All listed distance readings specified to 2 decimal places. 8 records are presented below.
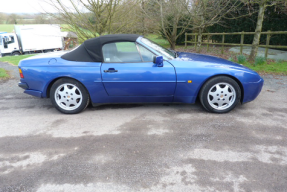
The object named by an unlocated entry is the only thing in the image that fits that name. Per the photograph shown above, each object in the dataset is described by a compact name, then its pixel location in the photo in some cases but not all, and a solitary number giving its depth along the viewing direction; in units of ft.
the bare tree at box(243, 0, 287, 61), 25.55
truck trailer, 71.93
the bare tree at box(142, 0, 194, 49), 32.17
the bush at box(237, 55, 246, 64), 25.82
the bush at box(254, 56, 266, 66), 25.81
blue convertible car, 12.18
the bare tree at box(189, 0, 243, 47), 32.83
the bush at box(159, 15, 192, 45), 62.78
